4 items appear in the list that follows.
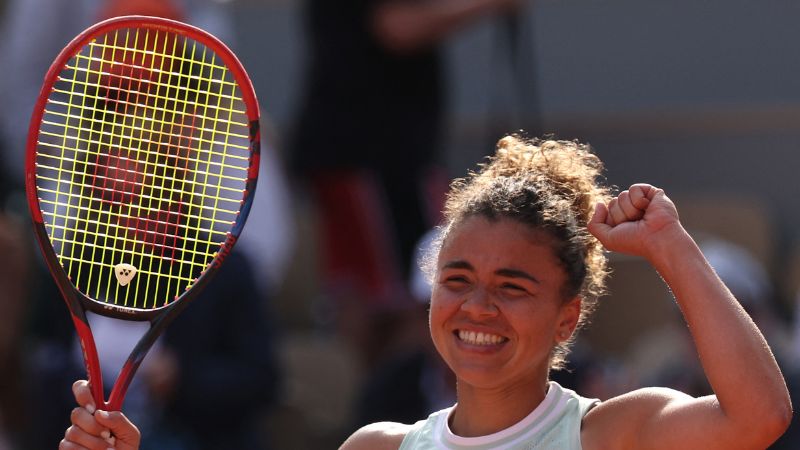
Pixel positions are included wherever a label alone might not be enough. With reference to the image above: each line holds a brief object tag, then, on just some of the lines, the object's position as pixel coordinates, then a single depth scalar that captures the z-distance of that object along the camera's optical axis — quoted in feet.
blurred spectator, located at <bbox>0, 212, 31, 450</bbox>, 33.19
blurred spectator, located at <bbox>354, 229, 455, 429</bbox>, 33.73
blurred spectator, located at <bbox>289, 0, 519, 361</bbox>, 36.76
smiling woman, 15.80
